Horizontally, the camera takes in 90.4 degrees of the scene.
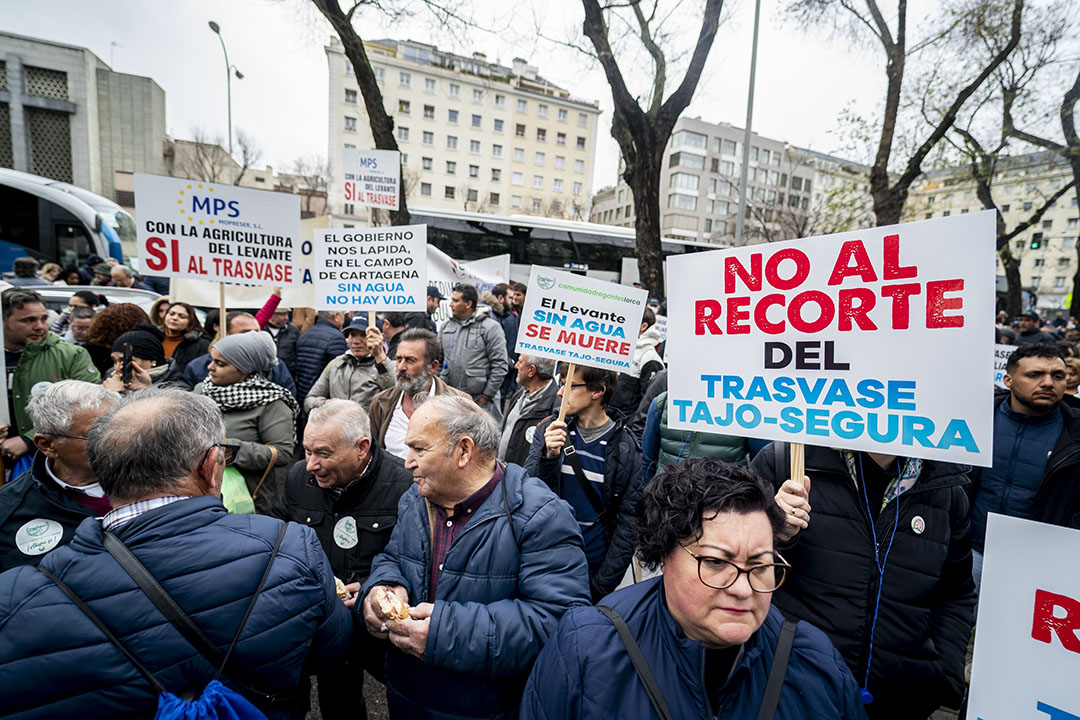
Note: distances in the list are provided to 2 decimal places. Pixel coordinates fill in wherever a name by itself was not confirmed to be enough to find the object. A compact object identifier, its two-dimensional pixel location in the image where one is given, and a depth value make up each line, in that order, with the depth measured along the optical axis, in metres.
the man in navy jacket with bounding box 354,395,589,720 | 1.73
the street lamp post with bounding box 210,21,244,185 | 28.25
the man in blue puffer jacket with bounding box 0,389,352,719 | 1.22
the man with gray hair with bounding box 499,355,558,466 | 3.69
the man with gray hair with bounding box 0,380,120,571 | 1.92
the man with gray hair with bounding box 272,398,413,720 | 2.40
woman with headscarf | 3.12
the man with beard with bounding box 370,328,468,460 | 3.57
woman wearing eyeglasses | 1.34
